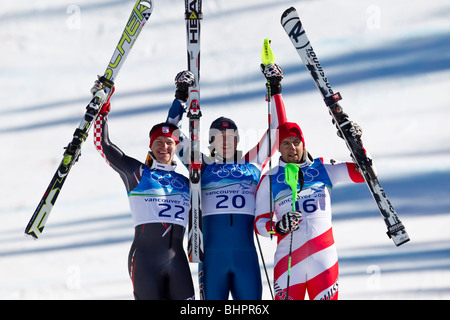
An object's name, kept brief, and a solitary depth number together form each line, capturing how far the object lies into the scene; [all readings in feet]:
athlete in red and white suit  51.98
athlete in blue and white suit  53.57
